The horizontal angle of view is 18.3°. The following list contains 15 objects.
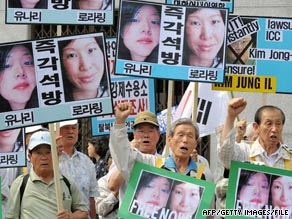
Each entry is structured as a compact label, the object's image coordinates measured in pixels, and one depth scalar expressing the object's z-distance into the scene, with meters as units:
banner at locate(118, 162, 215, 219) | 6.53
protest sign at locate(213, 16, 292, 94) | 8.22
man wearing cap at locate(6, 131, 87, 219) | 6.87
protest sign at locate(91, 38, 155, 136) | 9.03
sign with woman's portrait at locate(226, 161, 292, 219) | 6.62
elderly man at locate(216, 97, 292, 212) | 6.89
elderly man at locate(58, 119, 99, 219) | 7.71
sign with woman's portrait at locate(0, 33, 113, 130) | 6.79
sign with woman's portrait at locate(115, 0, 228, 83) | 7.15
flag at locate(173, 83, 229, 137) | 9.03
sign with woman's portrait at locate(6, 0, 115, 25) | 8.38
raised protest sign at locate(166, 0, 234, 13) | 8.95
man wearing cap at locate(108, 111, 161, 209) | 7.58
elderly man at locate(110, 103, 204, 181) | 6.52
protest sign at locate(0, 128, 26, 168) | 7.97
